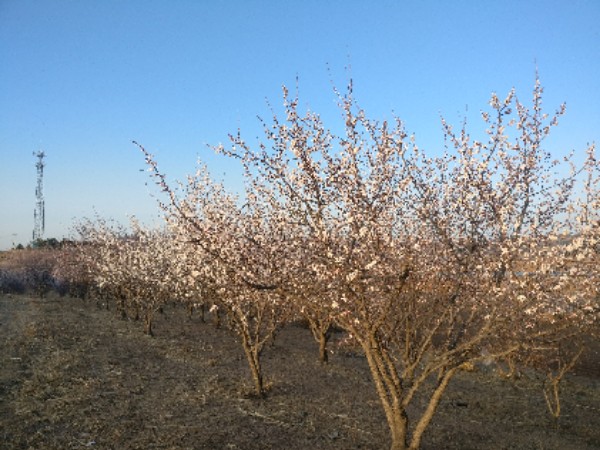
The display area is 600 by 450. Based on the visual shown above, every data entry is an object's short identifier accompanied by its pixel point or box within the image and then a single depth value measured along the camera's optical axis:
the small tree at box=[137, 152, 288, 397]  7.64
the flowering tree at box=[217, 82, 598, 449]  6.61
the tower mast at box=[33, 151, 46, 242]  68.88
